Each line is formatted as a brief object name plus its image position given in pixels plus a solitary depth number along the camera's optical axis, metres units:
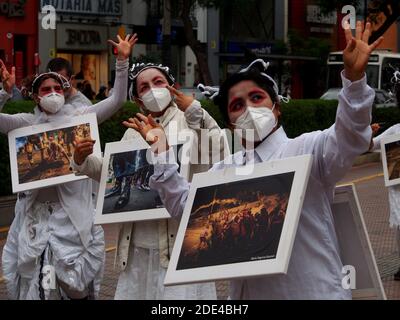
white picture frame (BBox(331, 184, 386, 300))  3.83
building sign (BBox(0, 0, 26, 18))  29.97
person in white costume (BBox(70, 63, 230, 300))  5.18
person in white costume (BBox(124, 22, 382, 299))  3.30
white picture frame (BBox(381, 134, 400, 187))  7.96
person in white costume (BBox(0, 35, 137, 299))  6.29
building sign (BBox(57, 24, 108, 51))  31.91
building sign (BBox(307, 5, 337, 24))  43.81
